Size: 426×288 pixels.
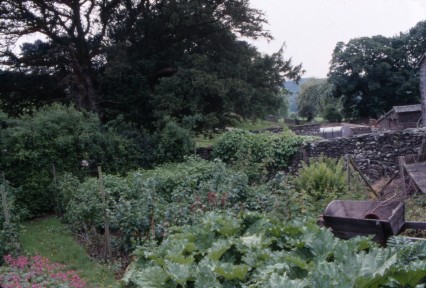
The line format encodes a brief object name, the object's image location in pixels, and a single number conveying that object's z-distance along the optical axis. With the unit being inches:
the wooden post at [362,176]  399.1
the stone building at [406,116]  1218.6
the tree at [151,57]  678.5
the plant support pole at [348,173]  441.8
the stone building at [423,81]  999.2
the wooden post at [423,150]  408.8
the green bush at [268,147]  552.1
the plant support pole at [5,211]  309.4
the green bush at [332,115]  1770.4
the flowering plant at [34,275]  227.3
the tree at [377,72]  1632.6
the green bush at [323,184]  397.7
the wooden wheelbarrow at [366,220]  229.6
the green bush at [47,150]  494.0
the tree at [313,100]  2146.9
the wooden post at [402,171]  383.6
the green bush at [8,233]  304.0
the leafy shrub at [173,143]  615.5
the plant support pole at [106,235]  304.9
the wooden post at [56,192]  481.9
